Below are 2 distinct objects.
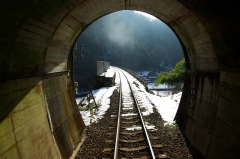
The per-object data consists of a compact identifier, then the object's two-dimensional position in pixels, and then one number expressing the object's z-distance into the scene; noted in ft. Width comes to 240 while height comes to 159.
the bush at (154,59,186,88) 86.53
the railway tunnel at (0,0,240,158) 12.35
